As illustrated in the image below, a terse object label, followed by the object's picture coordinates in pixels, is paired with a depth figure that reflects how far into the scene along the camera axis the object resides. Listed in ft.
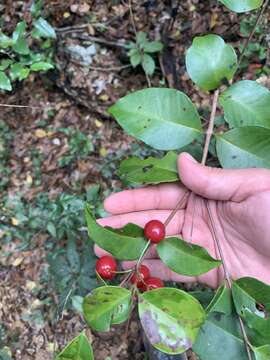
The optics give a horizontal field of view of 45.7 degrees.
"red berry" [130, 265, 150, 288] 0.61
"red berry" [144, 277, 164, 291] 0.61
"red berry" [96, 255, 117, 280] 0.65
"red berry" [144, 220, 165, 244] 0.64
